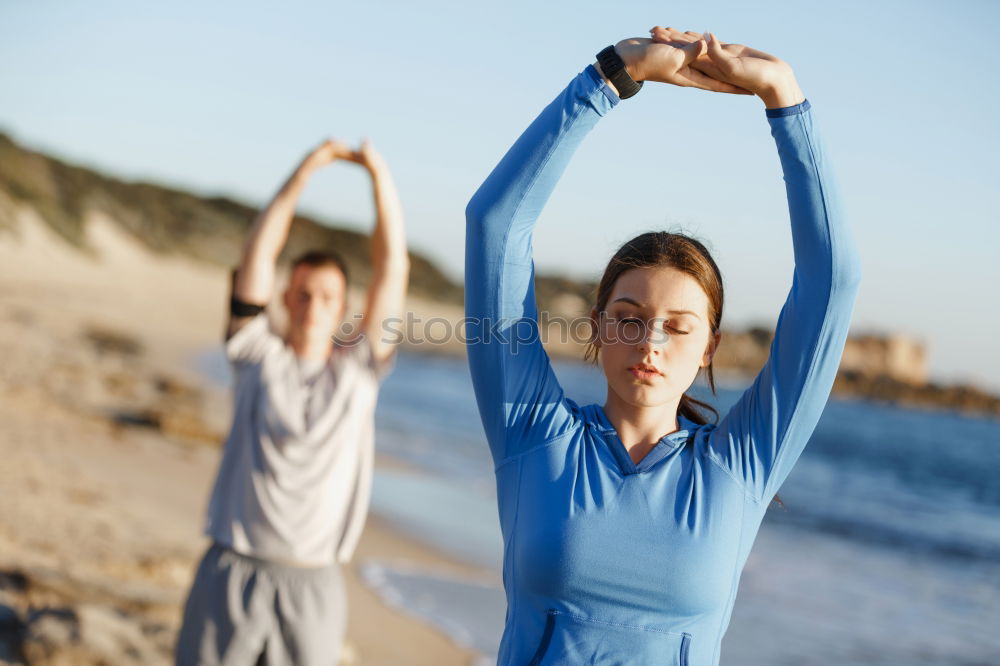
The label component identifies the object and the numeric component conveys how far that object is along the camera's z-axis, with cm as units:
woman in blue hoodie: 317
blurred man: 407
